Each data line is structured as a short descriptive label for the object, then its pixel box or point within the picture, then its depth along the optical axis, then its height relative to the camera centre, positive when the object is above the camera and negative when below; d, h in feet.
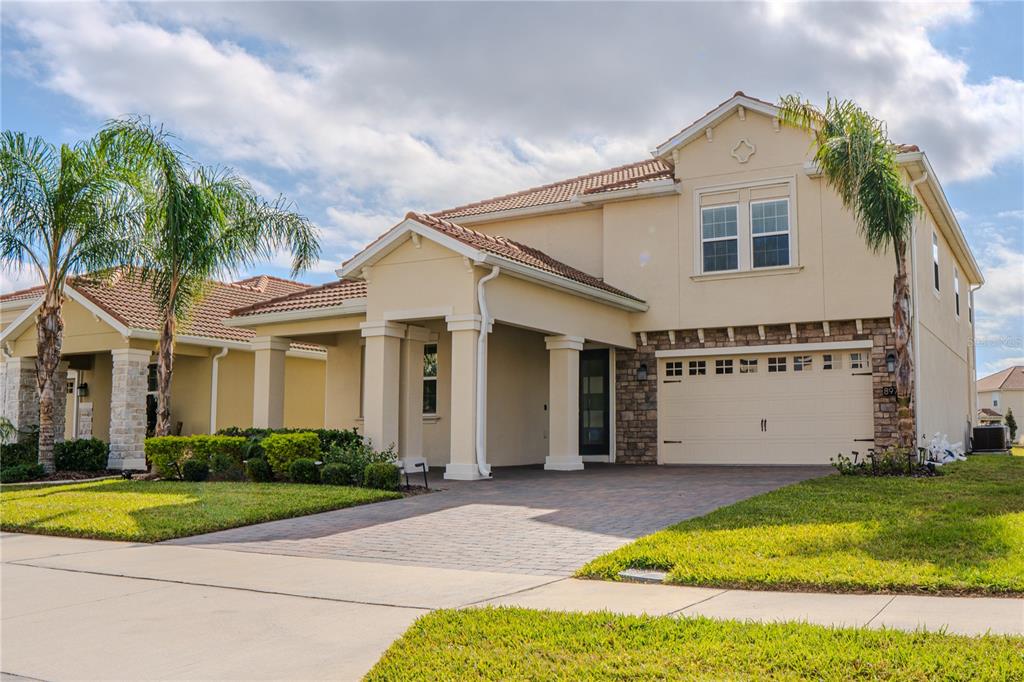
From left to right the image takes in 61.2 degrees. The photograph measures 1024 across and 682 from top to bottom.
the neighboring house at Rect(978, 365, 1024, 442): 202.69 +4.51
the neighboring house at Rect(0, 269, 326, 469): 67.56 +3.77
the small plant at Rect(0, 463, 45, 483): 59.11 -4.36
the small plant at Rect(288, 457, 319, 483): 48.96 -3.44
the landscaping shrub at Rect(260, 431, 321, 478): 49.90 -2.24
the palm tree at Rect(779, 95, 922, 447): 47.75 +12.35
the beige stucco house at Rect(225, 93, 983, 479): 55.52 +6.30
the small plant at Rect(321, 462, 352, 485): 47.98 -3.58
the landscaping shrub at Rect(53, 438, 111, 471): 64.75 -3.54
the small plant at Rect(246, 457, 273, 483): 50.80 -3.52
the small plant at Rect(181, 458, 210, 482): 53.67 -3.72
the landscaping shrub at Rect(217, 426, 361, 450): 51.66 -1.66
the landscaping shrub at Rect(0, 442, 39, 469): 63.26 -3.32
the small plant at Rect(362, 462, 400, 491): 45.80 -3.48
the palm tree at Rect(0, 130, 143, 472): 57.98 +13.26
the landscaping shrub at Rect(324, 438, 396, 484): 48.01 -2.66
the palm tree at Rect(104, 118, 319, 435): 56.75 +12.69
